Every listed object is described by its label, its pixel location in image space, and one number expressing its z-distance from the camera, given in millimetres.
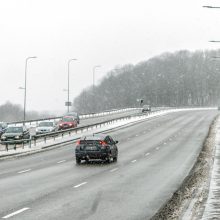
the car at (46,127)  56281
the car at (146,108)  118681
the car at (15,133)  46375
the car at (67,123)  68719
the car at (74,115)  78888
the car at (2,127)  53875
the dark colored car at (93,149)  29875
